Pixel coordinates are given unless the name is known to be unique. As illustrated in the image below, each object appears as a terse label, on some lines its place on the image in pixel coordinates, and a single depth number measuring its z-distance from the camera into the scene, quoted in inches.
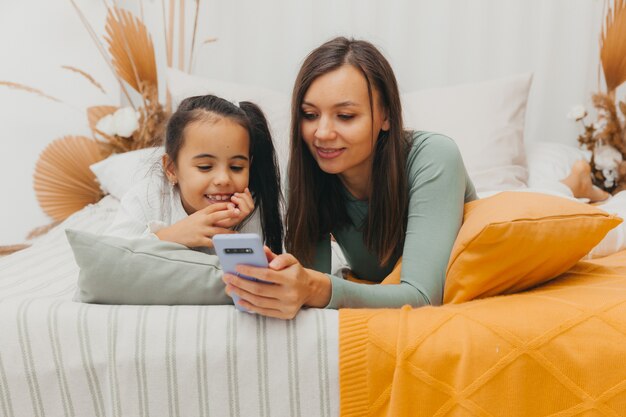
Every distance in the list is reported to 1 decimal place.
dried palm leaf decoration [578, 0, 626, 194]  93.0
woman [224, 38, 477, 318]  46.4
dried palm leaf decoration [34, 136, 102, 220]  100.9
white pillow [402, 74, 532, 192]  87.9
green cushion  40.6
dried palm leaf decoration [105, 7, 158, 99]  97.2
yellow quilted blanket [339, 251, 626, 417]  36.3
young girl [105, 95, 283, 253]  49.9
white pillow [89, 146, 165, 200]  82.0
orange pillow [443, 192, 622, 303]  40.8
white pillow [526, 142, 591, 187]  90.0
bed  36.4
